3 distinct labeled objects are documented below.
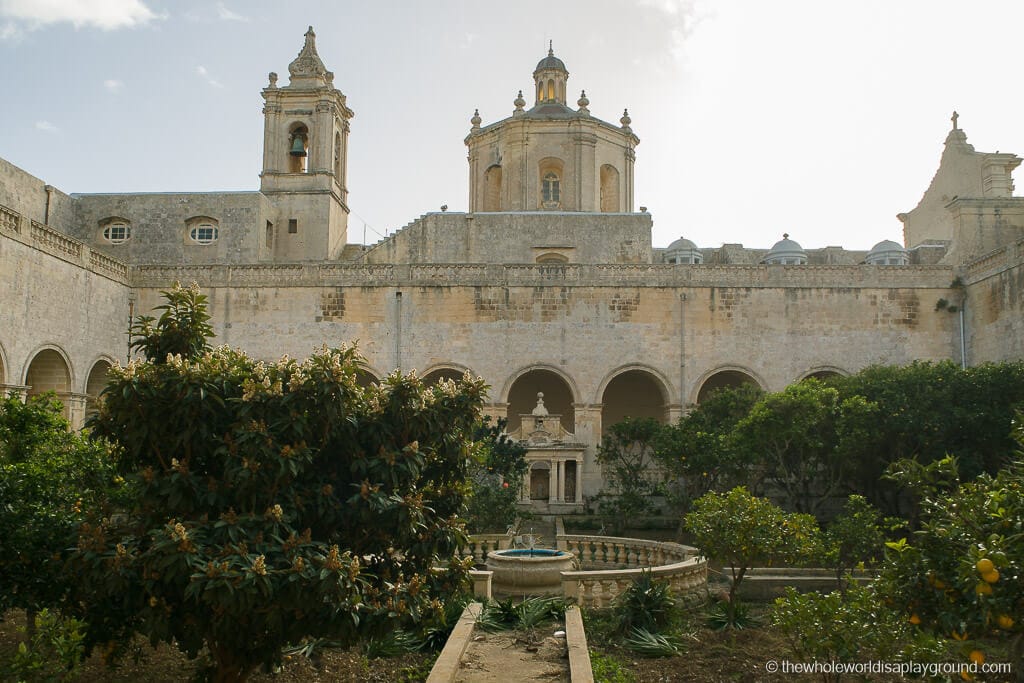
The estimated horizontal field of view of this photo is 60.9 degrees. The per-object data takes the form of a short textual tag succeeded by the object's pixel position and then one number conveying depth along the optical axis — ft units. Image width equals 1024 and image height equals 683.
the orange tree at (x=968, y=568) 15.17
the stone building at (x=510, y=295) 66.74
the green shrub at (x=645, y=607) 30.27
